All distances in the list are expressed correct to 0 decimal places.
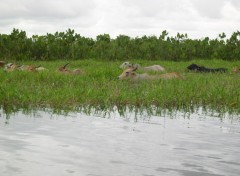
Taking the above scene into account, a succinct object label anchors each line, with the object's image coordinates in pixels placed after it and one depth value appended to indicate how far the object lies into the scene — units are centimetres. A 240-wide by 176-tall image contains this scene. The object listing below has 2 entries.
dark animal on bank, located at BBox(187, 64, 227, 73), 1725
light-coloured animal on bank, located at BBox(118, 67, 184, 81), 1263
